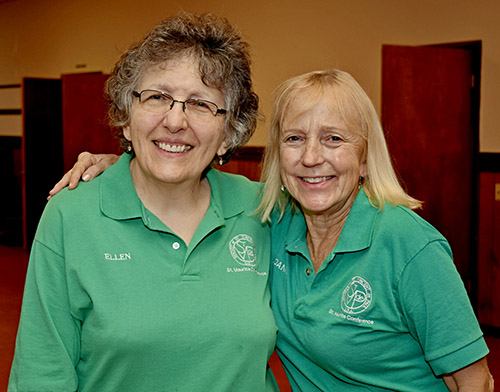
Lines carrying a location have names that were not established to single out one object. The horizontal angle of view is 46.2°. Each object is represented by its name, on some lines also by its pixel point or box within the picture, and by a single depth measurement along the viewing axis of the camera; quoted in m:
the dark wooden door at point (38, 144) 7.91
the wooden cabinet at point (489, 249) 4.78
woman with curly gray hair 1.50
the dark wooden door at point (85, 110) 7.04
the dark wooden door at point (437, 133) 4.37
